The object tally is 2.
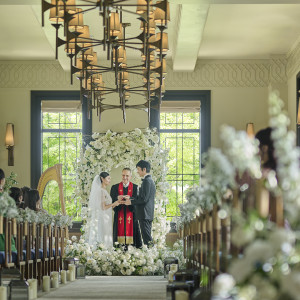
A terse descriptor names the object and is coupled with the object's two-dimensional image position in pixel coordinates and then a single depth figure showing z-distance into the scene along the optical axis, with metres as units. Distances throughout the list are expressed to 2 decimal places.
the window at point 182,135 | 14.66
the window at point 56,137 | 14.62
